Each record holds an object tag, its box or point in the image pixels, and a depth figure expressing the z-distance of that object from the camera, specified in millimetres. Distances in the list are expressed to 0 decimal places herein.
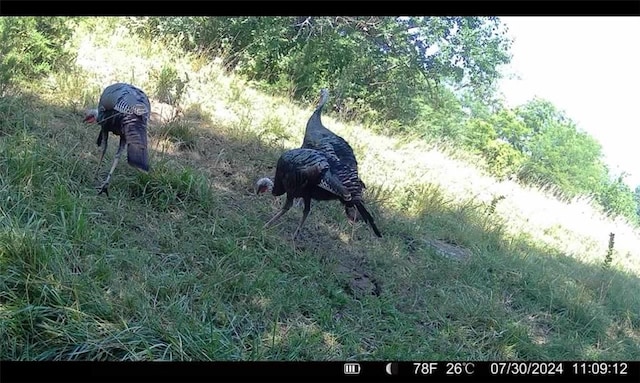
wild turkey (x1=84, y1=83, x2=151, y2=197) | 4387
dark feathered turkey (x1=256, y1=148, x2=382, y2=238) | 4551
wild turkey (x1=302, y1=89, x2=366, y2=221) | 4828
